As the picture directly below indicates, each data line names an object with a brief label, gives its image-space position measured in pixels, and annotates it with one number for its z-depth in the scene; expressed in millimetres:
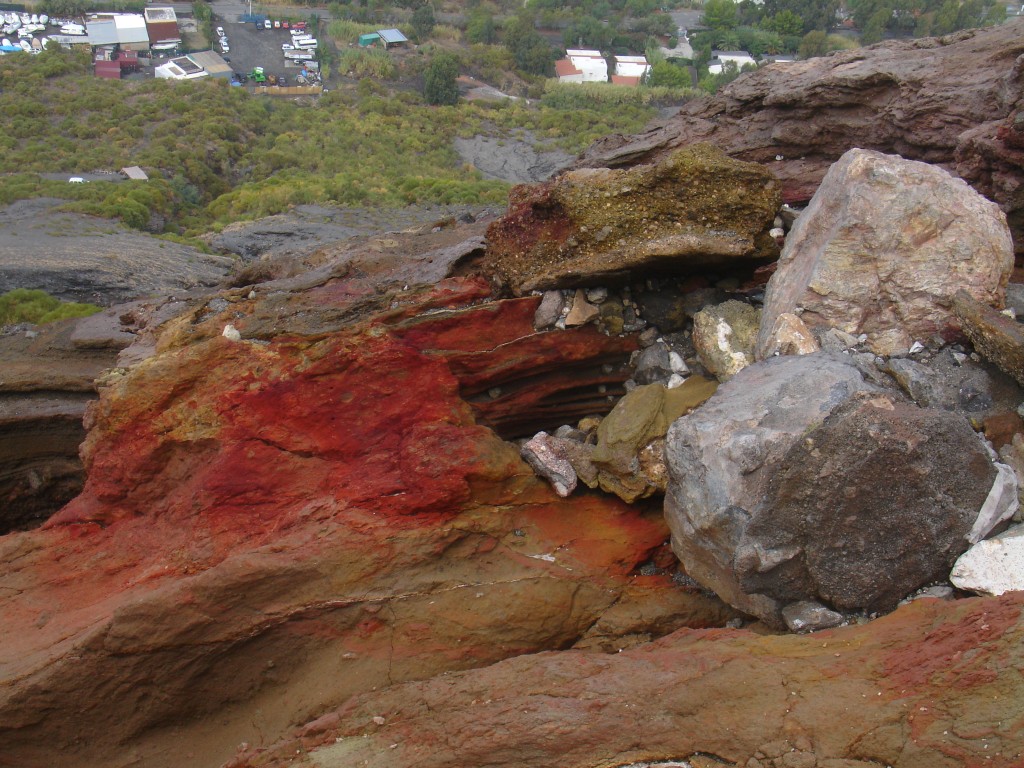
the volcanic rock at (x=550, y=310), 6477
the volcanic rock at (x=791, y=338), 5277
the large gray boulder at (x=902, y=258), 5270
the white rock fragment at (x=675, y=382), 6191
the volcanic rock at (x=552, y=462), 5871
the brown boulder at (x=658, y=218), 6121
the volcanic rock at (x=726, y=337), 5816
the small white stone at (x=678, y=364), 6305
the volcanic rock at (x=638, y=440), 5621
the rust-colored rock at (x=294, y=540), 4918
